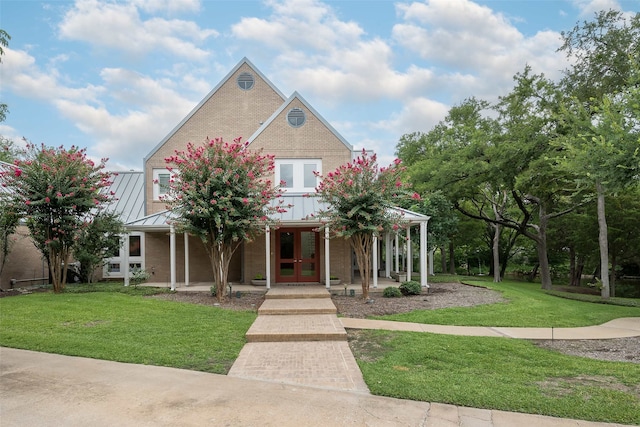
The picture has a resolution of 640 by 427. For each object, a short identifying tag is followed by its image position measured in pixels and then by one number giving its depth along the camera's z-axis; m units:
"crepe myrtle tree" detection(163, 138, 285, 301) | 12.05
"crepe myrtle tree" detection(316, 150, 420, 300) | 12.91
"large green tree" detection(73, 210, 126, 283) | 15.73
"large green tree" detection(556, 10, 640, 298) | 9.39
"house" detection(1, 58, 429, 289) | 17.06
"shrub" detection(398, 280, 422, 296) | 14.77
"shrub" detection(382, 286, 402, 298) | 14.29
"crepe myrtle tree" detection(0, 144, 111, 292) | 13.65
